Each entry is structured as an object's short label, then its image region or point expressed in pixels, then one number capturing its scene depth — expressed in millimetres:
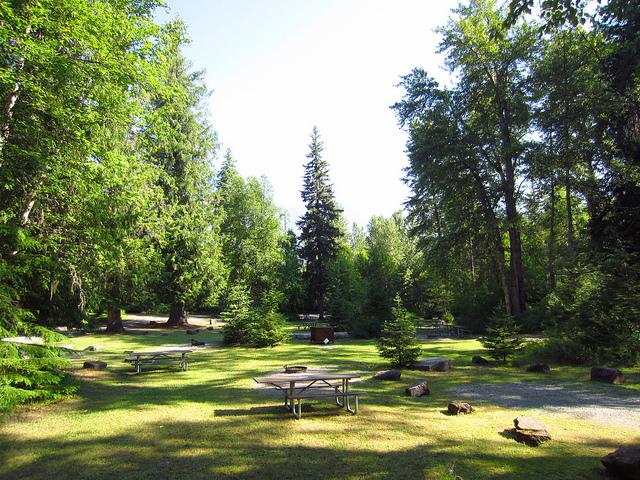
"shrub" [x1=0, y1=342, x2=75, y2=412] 6693
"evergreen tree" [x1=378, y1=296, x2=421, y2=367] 11594
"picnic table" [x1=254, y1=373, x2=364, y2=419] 6800
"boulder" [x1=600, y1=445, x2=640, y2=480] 4160
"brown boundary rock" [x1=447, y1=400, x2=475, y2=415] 6992
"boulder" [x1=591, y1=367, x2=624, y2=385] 9430
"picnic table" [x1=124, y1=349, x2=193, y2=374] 11704
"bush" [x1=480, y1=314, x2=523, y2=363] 12406
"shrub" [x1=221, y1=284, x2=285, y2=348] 18516
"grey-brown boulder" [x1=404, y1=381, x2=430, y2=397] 8406
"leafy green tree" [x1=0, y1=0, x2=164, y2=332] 7531
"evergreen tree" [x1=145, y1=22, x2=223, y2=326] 27828
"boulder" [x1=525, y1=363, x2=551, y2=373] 11008
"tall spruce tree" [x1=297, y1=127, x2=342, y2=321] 37406
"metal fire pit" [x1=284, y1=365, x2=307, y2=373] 9867
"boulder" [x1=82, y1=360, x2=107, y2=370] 11961
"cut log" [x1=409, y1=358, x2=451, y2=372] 11453
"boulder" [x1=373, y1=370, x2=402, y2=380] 10117
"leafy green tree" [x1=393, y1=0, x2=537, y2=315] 23531
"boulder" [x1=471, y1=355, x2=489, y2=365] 12562
